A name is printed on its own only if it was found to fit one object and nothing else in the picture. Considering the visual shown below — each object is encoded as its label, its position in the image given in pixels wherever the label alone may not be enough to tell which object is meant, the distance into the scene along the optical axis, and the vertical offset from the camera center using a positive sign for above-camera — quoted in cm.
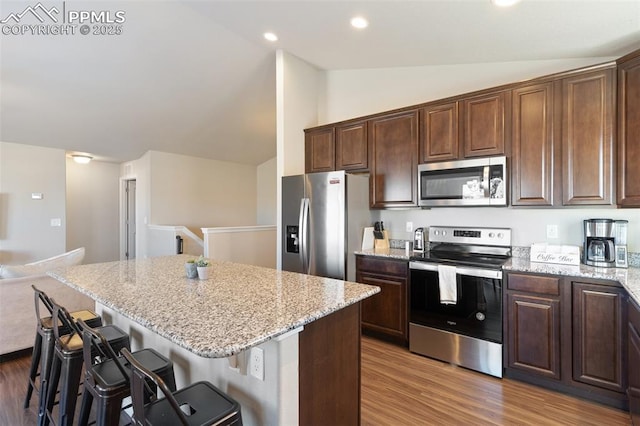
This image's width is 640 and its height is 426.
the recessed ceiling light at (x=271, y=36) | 328 +183
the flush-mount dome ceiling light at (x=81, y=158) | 589 +100
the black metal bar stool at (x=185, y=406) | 100 -73
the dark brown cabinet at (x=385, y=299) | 302 -85
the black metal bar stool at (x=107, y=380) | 134 -74
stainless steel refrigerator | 319 -10
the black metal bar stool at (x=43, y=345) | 183 -82
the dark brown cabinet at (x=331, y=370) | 139 -75
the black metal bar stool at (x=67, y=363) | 160 -77
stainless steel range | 252 -75
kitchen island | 114 -41
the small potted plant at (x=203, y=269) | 193 -35
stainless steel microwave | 271 +26
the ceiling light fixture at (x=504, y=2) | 214 +142
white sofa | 273 -79
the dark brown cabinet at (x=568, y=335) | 209 -87
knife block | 357 -36
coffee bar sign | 242 -33
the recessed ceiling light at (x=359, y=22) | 264 +160
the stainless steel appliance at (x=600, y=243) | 234 -24
